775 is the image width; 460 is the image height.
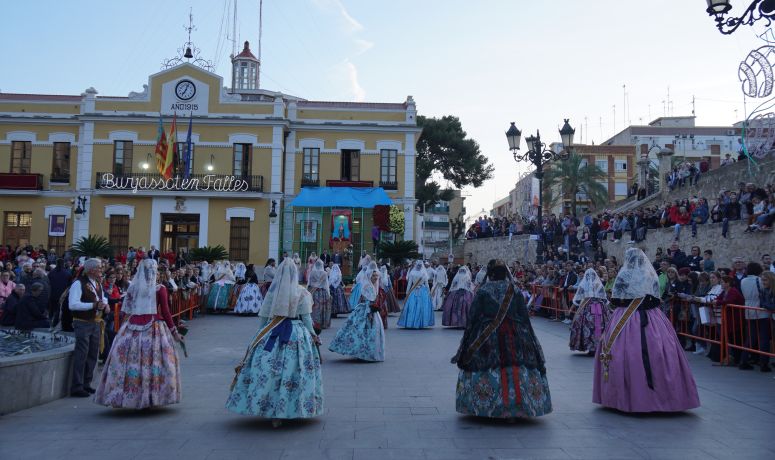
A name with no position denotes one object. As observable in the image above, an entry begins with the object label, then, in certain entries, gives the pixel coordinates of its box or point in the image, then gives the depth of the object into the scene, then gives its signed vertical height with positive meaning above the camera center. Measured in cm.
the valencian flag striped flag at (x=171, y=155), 2958 +536
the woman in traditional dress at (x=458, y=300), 1658 -62
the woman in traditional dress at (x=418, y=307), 1689 -83
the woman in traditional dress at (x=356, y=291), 1685 -49
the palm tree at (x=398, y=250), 2938 +115
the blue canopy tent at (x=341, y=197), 3091 +377
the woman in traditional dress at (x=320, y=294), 1509 -47
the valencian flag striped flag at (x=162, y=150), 2928 +555
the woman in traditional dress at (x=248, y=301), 2061 -90
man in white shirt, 789 -63
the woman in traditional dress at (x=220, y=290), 2091 -57
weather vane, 3203 +1096
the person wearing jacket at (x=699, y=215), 1989 +202
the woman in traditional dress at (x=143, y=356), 703 -93
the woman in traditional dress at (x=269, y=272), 1947 +4
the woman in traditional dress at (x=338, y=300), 2008 -80
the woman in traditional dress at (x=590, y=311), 1178 -60
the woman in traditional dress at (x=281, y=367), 655 -97
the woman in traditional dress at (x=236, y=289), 2116 -54
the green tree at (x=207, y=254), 2609 +75
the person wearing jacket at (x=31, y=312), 935 -62
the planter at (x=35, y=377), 711 -126
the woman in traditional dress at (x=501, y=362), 665 -89
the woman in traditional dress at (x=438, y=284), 2239 -28
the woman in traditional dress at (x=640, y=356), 711 -87
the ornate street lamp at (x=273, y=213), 3144 +294
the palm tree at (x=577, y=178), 4525 +712
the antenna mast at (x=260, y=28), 3852 +1512
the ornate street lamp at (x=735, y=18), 793 +346
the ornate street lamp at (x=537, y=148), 1698 +368
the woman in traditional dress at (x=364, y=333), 1101 -100
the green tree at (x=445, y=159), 4338 +803
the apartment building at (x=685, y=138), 6103 +1370
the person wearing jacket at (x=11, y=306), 1091 -64
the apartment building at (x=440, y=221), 8538 +797
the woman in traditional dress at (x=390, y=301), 2100 -86
